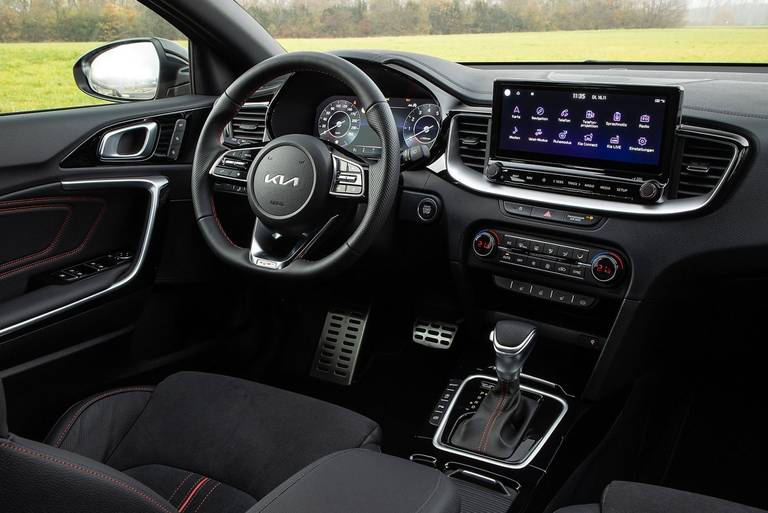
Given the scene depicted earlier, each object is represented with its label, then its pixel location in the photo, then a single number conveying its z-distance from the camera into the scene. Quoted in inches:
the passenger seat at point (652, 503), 47.4
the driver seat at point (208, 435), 58.9
